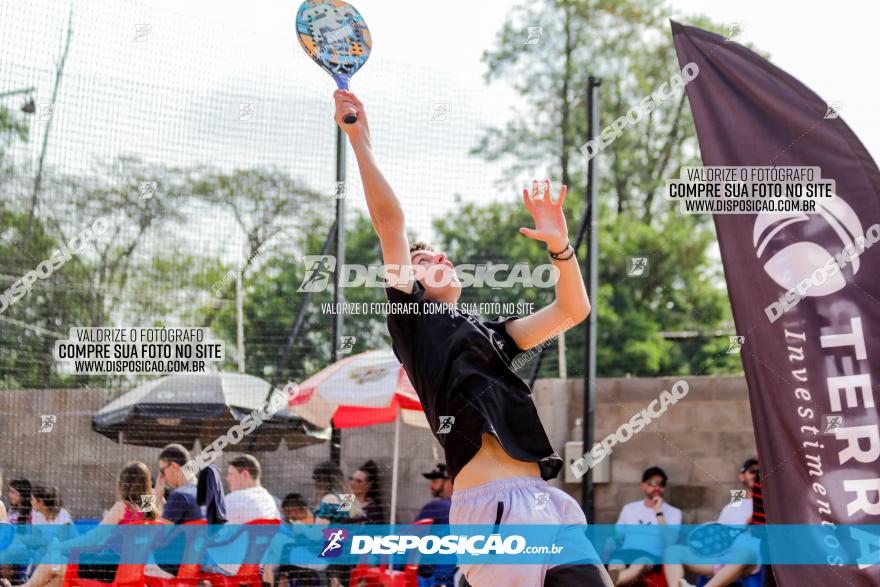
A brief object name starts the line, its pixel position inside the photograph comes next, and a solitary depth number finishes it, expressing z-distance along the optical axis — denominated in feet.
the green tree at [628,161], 68.33
